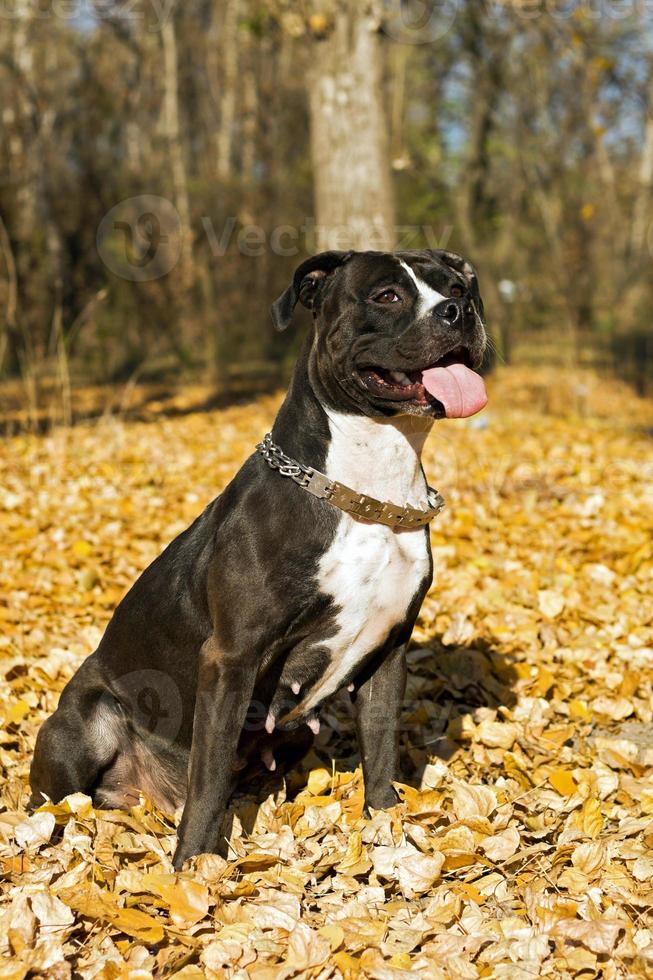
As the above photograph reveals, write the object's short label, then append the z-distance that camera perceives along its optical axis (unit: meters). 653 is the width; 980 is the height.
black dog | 2.62
